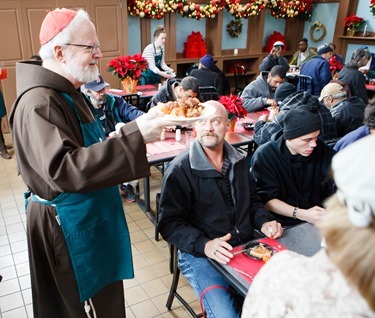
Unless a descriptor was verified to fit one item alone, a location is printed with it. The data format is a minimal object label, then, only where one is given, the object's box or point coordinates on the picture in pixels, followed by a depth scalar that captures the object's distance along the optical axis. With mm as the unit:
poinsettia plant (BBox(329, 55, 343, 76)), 6727
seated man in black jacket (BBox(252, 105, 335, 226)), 2262
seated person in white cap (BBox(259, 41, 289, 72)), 6727
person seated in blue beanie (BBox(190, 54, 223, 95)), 5664
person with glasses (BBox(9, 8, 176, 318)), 1272
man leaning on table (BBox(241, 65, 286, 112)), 4801
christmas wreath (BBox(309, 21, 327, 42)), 9195
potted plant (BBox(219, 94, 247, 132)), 3408
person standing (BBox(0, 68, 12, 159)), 5079
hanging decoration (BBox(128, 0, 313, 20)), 6965
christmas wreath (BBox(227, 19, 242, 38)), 8625
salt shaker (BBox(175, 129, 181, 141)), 3430
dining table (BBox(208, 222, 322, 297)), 1521
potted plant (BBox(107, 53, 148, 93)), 4902
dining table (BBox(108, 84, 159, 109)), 5111
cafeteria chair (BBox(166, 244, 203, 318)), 2217
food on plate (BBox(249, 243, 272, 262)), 1615
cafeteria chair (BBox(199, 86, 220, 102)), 4926
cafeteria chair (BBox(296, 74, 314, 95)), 5906
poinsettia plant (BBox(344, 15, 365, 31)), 8250
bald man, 1951
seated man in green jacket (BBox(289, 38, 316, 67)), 8055
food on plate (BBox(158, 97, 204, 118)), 1832
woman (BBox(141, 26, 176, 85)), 6227
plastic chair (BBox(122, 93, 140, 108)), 5047
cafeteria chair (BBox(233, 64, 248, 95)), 9133
